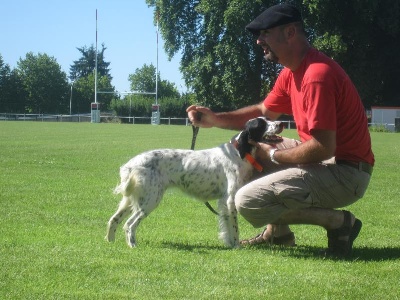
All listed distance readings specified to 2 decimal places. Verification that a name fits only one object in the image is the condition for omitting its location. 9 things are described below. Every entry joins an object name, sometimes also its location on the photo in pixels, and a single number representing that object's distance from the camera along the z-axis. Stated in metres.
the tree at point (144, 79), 116.56
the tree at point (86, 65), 130.15
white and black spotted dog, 6.76
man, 5.73
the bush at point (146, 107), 70.94
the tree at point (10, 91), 89.75
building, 49.47
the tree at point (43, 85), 92.19
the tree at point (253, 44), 47.75
